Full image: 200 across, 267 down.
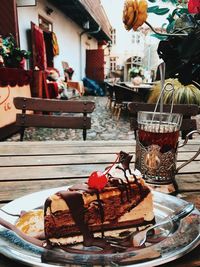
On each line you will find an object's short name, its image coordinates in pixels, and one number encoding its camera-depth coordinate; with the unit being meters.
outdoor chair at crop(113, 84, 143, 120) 5.42
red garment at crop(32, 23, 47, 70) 5.67
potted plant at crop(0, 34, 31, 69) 3.93
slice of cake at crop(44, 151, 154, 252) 0.53
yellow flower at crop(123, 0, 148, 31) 0.55
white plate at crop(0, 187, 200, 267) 0.43
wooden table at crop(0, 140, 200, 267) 0.75
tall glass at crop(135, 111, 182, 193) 0.71
